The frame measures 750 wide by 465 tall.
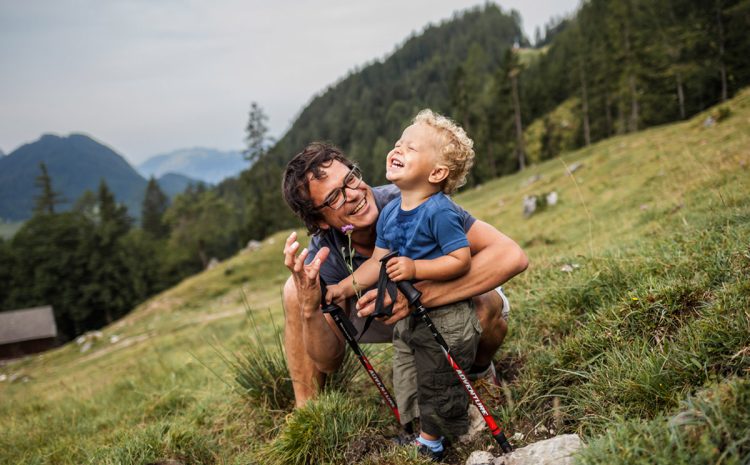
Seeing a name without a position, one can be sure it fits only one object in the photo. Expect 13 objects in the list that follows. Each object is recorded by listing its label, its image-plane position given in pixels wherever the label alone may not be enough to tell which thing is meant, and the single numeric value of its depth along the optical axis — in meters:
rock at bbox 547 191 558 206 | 16.06
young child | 2.57
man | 2.74
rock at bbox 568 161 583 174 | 20.82
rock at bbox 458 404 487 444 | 2.91
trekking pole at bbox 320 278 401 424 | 2.95
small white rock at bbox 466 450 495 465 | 2.50
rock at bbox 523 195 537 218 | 16.25
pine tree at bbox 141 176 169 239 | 78.56
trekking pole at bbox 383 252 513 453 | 2.53
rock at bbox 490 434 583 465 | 2.13
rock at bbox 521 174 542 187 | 25.83
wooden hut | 39.75
